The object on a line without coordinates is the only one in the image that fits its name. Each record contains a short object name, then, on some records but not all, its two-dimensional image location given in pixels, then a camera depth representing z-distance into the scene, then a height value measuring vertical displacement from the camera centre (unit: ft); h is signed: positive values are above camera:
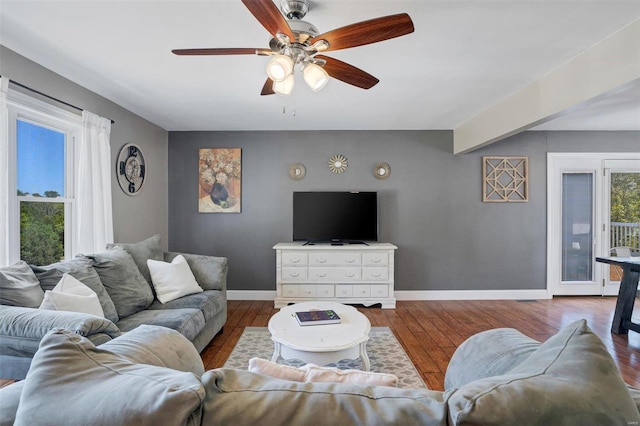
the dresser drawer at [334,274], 13.78 -2.71
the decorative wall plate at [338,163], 15.25 +2.28
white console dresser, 13.78 -2.63
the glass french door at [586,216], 15.28 -0.19
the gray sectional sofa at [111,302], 5.52 -2.02
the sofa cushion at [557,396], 2.04 -1.23
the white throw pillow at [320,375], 2.92 -1.52
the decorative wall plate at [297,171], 15.29 +1.89
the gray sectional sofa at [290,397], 2.03 -1.26
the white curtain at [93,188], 9.68 +0.67
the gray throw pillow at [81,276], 6.93 -1.52
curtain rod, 7.61 +3.02
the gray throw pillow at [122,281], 8.30 -1.92
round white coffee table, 6.72 -2.80
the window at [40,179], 8.00 +0.83
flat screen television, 14.62 -0.24
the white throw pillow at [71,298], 6.23 -1.82
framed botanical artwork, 15.33 +1.36
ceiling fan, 4.81 +2.86
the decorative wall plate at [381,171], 15.25 +1.92
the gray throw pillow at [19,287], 6.12 -1.53
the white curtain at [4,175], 7.06 +0.77
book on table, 7.80 -2.66
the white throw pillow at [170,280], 9.56 -2.15
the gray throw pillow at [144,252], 9.74 -1.35
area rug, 8.43 -4.25
